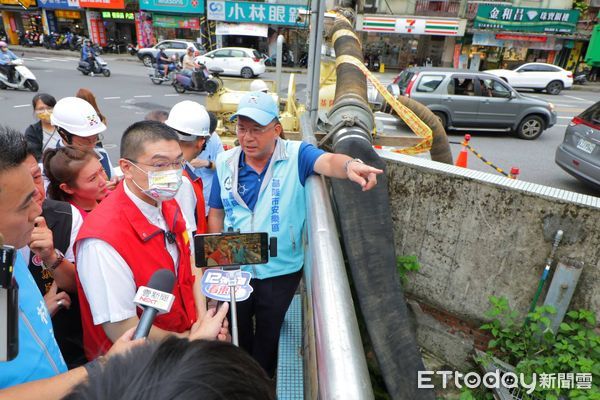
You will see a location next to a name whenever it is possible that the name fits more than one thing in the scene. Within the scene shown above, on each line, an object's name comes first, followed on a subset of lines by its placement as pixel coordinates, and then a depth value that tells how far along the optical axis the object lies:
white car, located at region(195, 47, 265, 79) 20.61
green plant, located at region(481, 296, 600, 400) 2.69
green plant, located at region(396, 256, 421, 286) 3.47
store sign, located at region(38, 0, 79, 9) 28.00
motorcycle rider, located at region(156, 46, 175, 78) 16.97
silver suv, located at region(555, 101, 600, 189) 5.86
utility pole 3.66
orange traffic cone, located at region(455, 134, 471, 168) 6.94
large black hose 2.96
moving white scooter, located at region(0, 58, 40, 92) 13.04
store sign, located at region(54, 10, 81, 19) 28.88
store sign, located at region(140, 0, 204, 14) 27.03
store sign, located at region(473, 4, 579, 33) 24.44
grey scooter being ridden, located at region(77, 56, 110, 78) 17.45
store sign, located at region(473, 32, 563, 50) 25.05
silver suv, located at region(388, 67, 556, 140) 10.46
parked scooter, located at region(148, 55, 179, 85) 17.05
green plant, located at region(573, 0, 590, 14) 24.87
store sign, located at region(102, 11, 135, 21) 28.31
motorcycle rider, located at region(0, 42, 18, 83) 13.00
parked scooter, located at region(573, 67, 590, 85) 23.54
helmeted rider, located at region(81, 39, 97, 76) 17.19
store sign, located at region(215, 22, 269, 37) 25.78
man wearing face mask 1.50
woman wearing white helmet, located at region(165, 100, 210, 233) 2.89
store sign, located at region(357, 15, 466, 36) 24.67
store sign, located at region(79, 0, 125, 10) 27.52
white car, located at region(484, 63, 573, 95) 19.27
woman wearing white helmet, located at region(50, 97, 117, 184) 3.15
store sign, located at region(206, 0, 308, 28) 25.30
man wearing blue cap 2.28
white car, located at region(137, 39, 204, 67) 21.66
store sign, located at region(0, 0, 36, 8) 28.20
